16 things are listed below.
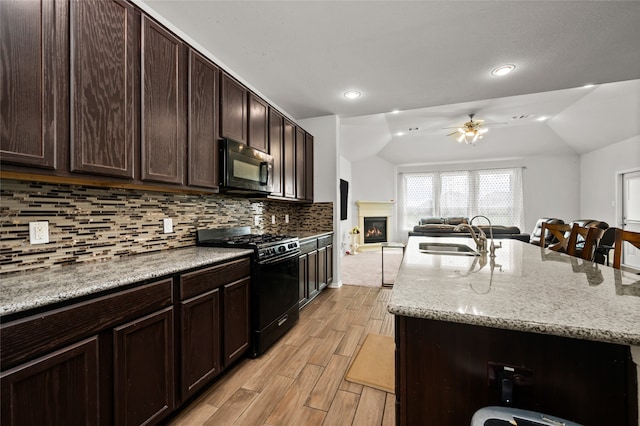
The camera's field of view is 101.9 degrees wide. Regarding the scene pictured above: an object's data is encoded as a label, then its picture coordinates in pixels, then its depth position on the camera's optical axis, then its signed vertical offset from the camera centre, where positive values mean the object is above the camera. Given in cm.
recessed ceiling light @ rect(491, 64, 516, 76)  259 +144
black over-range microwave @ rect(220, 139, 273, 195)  212 +39
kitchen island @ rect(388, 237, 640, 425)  74 -44
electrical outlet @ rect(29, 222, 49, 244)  131 -10
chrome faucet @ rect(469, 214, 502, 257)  175 -27
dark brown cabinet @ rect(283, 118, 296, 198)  321 +67
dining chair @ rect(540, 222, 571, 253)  225 -22
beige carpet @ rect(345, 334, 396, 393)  179 -117
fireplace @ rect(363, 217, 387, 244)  802 -57
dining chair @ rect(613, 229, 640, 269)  144 -17
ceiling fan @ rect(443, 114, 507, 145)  518 +164
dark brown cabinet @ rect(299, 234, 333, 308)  298 -70
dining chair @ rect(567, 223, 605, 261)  187 -21
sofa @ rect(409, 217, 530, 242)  555 -46
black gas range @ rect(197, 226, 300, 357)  205 -58
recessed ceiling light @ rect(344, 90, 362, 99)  314 +146
